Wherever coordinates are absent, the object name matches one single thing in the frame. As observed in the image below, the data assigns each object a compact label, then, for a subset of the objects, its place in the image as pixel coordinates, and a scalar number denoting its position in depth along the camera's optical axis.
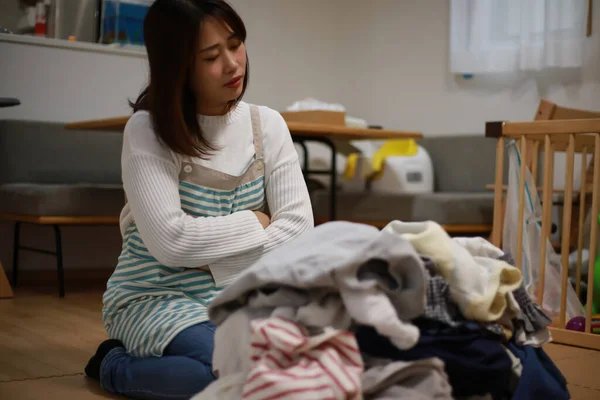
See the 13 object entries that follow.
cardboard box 3.05
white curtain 3.44
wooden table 2.82
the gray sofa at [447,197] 3.29
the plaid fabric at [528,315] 1.21
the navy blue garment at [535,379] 1.13
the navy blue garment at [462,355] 1.02
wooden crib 2.15
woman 1.44
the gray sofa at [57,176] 3.05
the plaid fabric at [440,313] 1.05
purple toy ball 2.23
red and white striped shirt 0.91
